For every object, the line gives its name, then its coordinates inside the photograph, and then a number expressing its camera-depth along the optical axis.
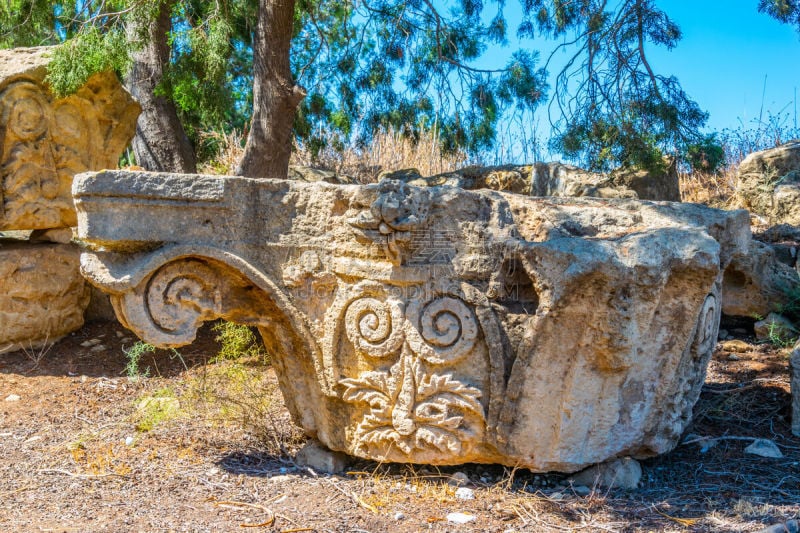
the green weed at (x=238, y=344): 4.99
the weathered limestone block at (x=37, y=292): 5.03
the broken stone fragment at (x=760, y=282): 4.89
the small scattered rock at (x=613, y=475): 3.09
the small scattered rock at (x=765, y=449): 3.46
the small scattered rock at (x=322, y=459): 3.26
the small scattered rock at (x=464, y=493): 2.98
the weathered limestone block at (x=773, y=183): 6.04
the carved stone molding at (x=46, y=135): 4.73
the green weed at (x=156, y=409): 3.94
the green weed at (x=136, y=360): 4.73
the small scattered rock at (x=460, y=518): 2.79
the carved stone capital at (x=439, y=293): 2.83
